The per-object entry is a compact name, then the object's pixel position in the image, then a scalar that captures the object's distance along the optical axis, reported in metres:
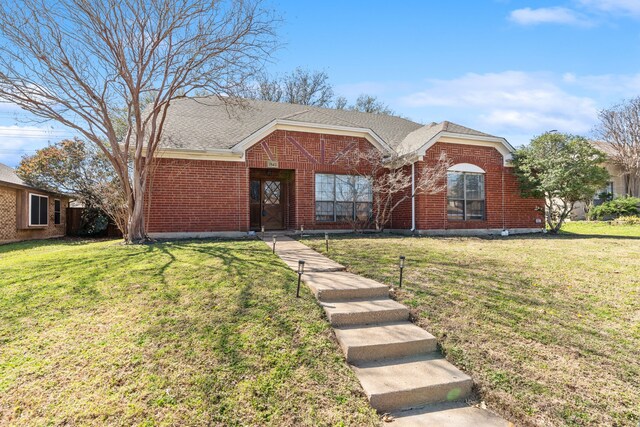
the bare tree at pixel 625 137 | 24.44
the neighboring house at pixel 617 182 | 24.91
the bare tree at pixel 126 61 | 8.64
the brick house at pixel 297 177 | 10.73
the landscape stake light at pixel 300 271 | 4.57
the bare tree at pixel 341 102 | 29.32
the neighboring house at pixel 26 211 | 13.65
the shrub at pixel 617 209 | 20.00
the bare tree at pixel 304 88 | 26.93
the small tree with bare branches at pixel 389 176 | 11.59
